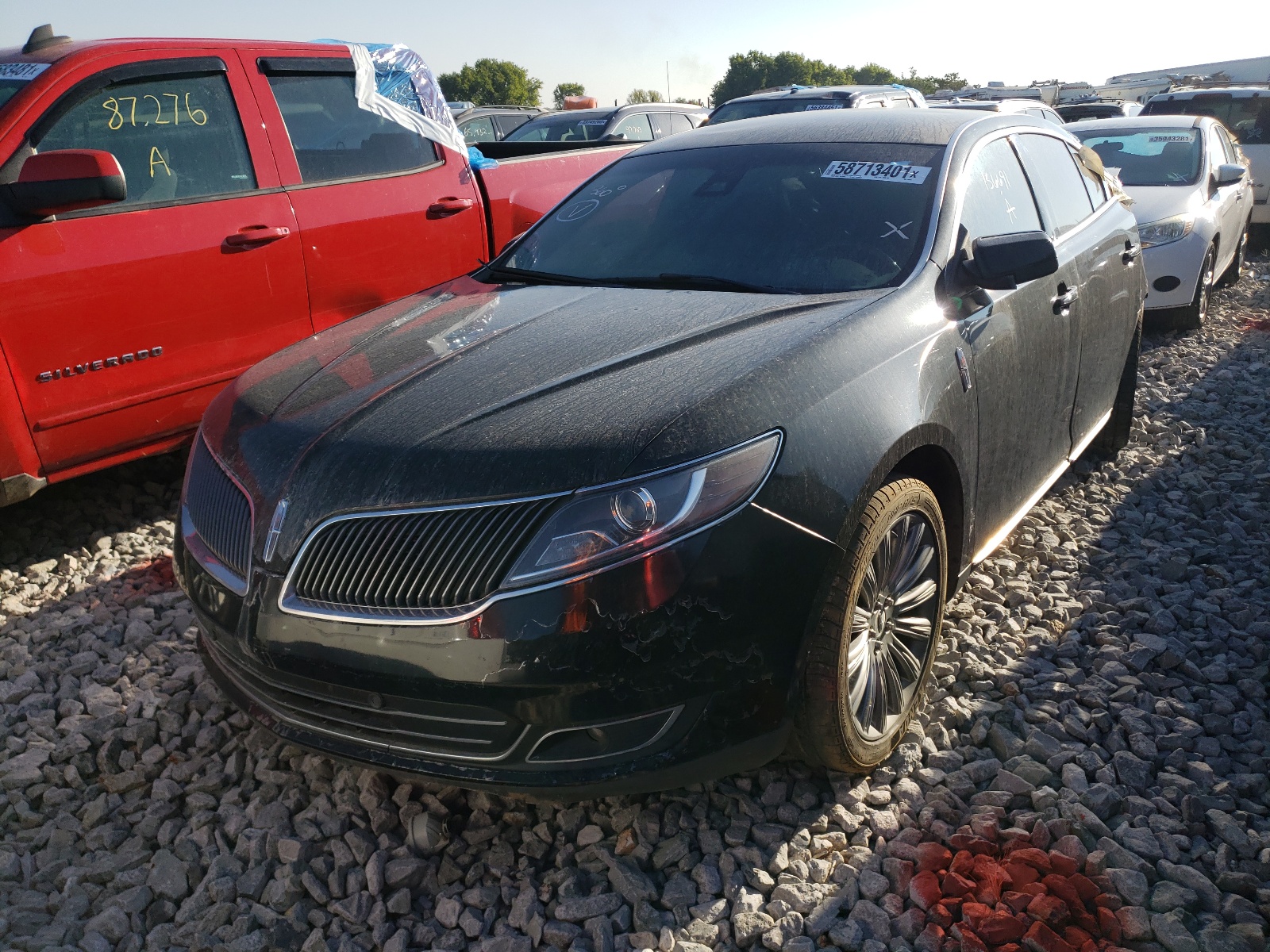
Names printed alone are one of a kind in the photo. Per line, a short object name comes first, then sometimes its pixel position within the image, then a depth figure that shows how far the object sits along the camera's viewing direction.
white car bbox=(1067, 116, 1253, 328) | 7.56
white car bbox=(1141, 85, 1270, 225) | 12.32
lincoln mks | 2.01
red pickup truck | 3.54
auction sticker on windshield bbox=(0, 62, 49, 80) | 3.77
